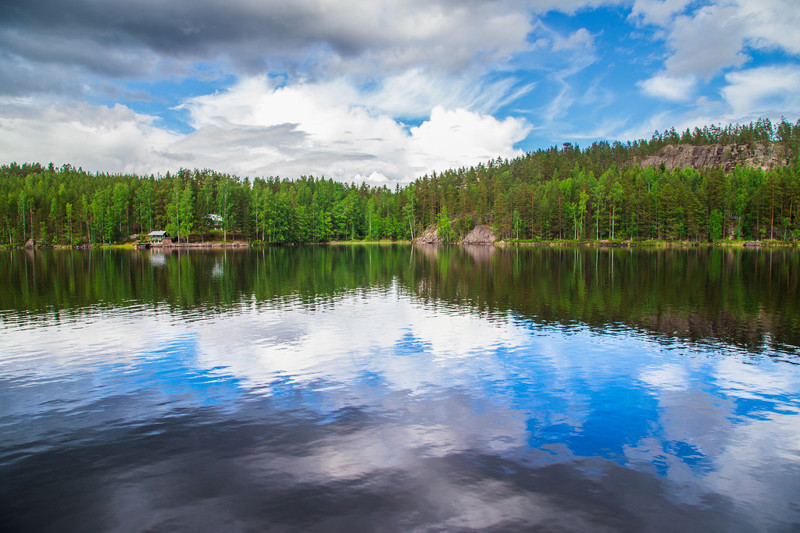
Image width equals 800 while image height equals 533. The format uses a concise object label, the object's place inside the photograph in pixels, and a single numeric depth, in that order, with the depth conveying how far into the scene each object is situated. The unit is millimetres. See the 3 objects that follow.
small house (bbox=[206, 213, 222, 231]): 170875
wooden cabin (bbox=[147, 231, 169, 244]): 159875
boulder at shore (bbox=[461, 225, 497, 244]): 182000
